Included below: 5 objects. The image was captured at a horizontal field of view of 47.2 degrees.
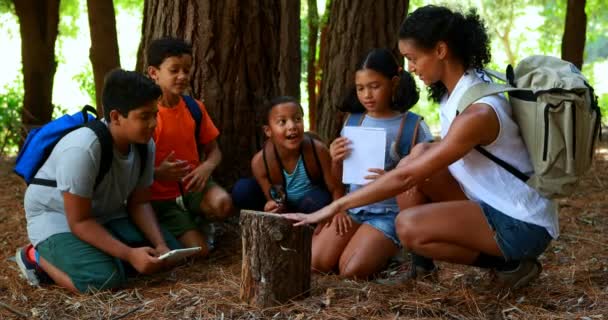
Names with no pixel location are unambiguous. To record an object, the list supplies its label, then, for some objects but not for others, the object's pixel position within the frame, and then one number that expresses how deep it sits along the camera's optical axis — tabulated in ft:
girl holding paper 13.50
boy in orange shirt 14.69
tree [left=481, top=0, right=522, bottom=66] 76.54
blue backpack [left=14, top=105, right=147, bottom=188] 13.35
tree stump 10.92
